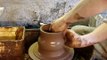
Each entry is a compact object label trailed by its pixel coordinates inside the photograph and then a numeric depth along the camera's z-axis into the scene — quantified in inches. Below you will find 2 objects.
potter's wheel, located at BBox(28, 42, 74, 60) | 57.3
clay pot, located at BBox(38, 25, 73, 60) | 54.7
